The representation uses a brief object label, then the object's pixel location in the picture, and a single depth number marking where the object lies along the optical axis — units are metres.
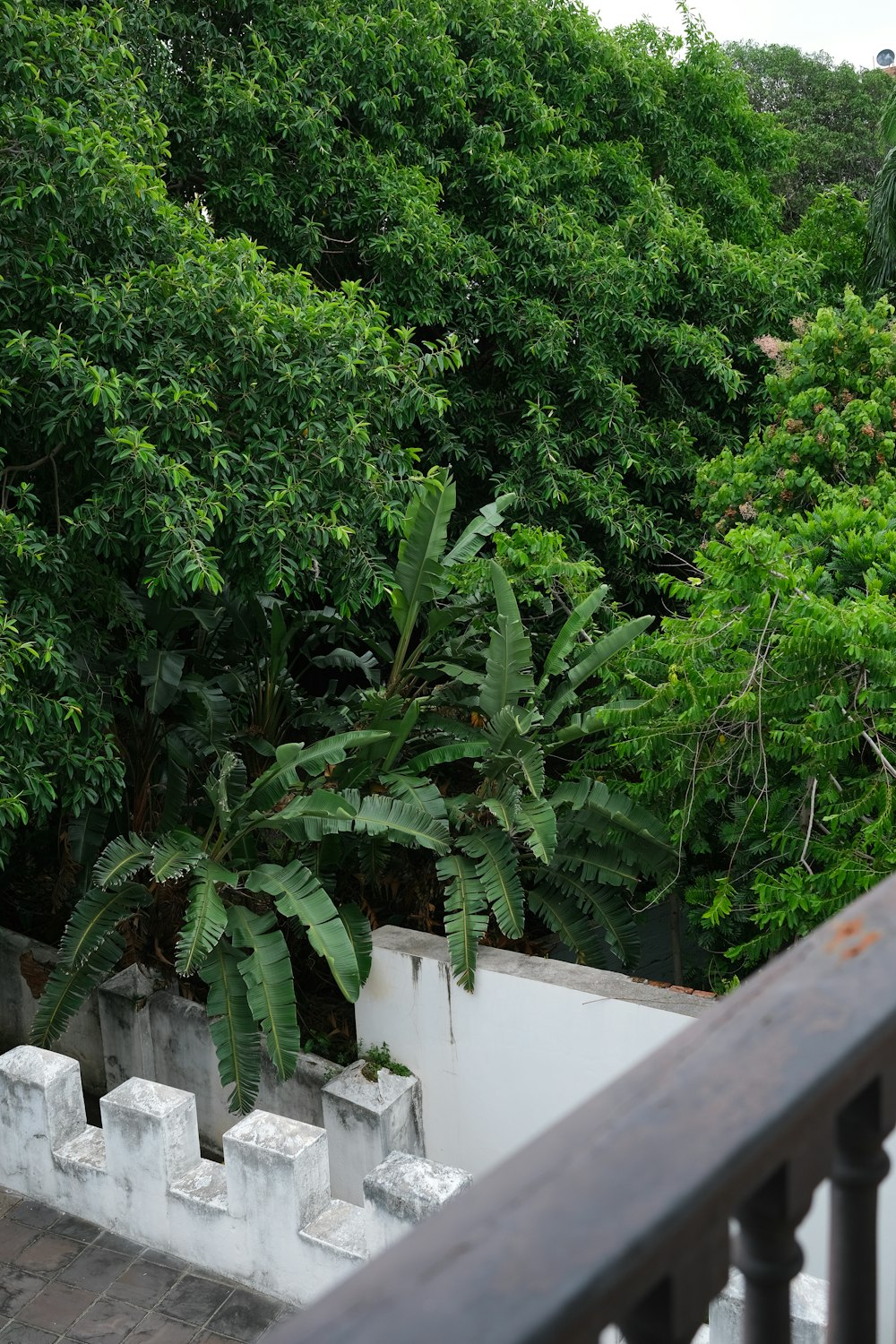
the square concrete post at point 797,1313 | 3.88
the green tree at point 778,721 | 5.71
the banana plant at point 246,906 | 6.43
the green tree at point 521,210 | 8.66
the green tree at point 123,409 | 5.88
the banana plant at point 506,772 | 6.99
